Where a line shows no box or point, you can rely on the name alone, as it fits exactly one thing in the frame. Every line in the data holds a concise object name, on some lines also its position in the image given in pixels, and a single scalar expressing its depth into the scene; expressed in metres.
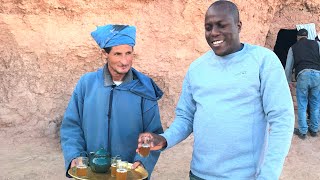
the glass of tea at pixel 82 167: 1.61
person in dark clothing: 4.68
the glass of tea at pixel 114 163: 1.64
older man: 1.77
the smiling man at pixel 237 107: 1.42
